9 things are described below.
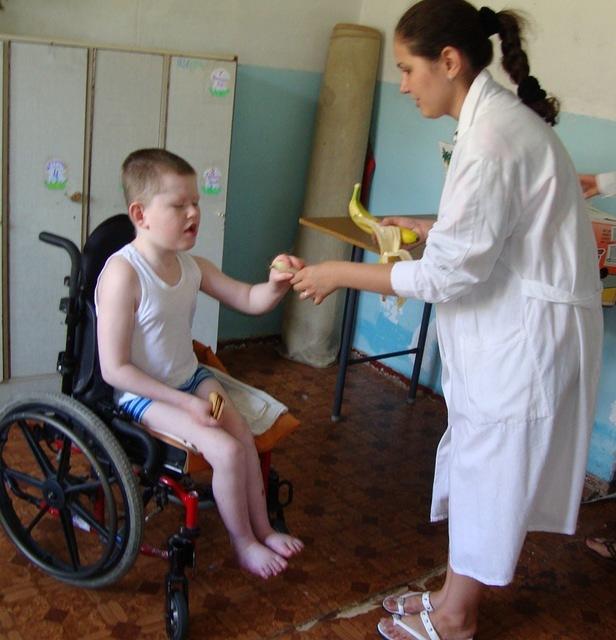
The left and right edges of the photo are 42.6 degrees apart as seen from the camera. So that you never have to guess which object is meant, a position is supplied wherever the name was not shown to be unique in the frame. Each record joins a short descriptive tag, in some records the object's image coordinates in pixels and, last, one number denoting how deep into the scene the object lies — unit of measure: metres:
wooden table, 2.73
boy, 1.78
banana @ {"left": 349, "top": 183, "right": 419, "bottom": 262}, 2.16
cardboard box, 2.40
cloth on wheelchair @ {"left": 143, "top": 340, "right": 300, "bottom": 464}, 1.94
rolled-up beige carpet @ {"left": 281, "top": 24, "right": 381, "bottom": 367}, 3.38
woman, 1.55
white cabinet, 2.54
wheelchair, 1.75
